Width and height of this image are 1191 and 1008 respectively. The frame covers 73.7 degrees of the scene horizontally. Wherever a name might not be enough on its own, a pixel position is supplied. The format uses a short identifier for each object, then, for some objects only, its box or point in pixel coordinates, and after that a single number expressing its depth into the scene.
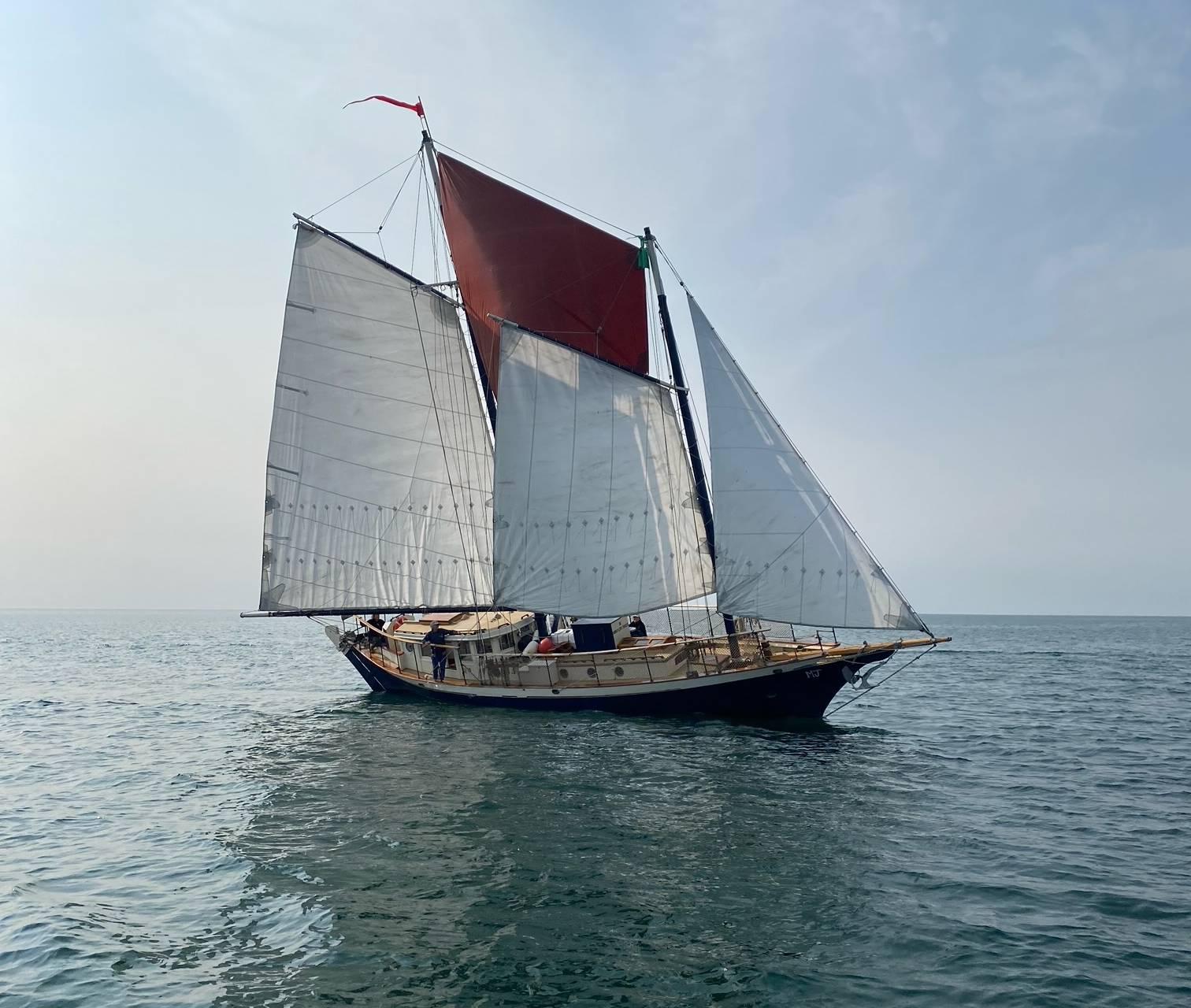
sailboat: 31.38
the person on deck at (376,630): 43.16
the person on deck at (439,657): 38.50
